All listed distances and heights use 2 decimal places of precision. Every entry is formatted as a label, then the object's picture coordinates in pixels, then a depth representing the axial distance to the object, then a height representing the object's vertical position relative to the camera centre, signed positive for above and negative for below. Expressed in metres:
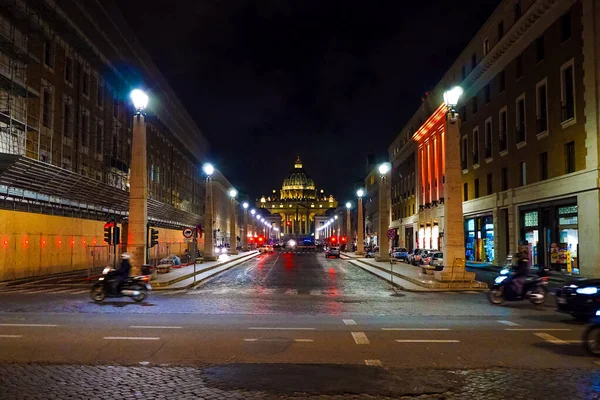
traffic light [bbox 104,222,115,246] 27.42 +0.28
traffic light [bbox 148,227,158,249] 27.77 -0.10
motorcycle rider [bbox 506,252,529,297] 17.70 -1.36
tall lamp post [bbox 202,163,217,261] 44.19 +0.61
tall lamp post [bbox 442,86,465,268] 24.16 +1.52
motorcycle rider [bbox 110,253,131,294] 18.59 -1.29
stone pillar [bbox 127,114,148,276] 24.78 +1.53
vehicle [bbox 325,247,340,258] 64.05 -2.14
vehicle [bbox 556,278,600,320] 13.65 -1.58
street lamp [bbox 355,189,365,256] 59.14 -0.23
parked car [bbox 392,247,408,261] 53.08 -1.90
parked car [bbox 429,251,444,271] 37.53 -1.66
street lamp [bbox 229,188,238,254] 61.53 -0.30
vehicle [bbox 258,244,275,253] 88.75 -2.35
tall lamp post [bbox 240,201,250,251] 96.04 -2.10
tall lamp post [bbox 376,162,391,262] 46.25 +1.04
